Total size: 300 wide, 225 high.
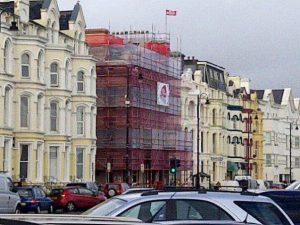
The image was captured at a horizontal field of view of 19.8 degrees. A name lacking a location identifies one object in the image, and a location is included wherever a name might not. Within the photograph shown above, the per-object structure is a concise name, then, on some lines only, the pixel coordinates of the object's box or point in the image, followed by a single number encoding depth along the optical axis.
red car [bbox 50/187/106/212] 44.88
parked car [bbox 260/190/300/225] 14.36
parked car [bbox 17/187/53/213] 38.66
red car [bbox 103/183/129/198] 49.31
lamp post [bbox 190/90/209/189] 83.00
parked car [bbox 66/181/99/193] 48.44
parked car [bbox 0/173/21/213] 32.30
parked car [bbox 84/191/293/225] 10.91
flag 84.44
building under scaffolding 68.44
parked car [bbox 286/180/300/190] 22.43
